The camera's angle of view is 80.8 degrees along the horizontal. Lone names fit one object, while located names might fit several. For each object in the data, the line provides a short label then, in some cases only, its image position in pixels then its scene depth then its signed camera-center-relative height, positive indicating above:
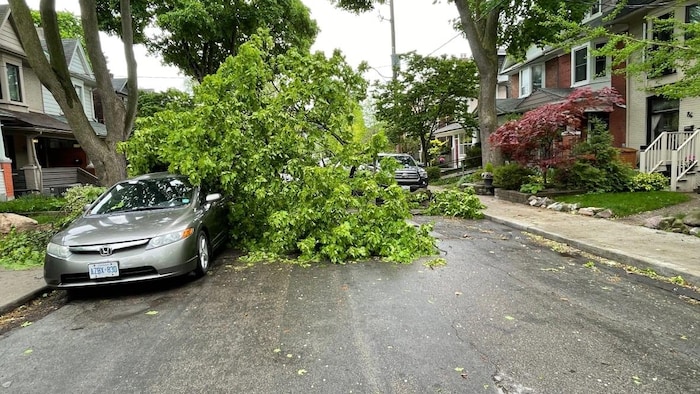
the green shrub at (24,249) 6.41 -1.21
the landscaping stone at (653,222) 7.80 -1.44
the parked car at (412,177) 14.09 -0.65
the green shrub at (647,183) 11.17 -0.97
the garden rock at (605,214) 9.09 -1.43
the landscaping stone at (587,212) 9.43 -1.42
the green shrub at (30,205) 11.81 -0.85
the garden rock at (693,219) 7.33 -1.33
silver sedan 4.67 -0.82
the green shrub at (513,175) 12.95 -0.69
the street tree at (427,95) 20.98 +3.31
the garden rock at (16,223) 9.32 -1.07
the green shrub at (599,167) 11.30 -0.47
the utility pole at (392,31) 23.05 +7.17
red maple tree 10.80 +0.65
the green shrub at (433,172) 23.11 -0.83
